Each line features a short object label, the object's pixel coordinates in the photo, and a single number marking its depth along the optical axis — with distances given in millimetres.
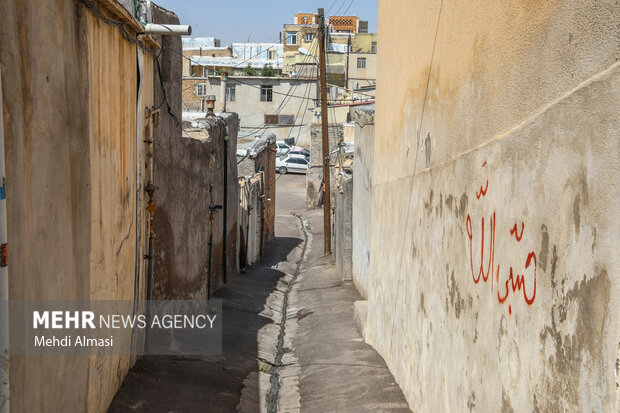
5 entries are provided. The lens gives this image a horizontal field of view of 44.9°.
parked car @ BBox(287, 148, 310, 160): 42244
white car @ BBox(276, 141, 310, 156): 43281
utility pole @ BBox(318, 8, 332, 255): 21531
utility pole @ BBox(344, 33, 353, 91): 49909
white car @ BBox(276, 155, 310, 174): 41656
